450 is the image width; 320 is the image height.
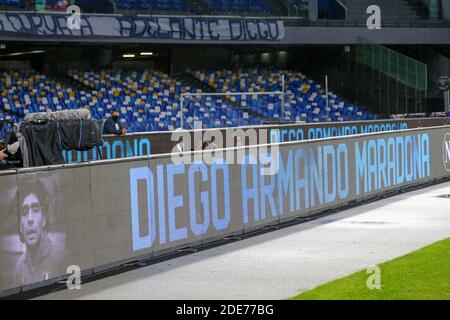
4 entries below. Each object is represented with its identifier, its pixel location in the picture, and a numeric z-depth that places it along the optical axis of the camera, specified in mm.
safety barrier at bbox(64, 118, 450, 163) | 21688
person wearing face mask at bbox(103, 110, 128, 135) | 23241
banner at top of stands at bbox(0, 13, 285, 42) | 38156
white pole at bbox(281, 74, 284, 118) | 38094
